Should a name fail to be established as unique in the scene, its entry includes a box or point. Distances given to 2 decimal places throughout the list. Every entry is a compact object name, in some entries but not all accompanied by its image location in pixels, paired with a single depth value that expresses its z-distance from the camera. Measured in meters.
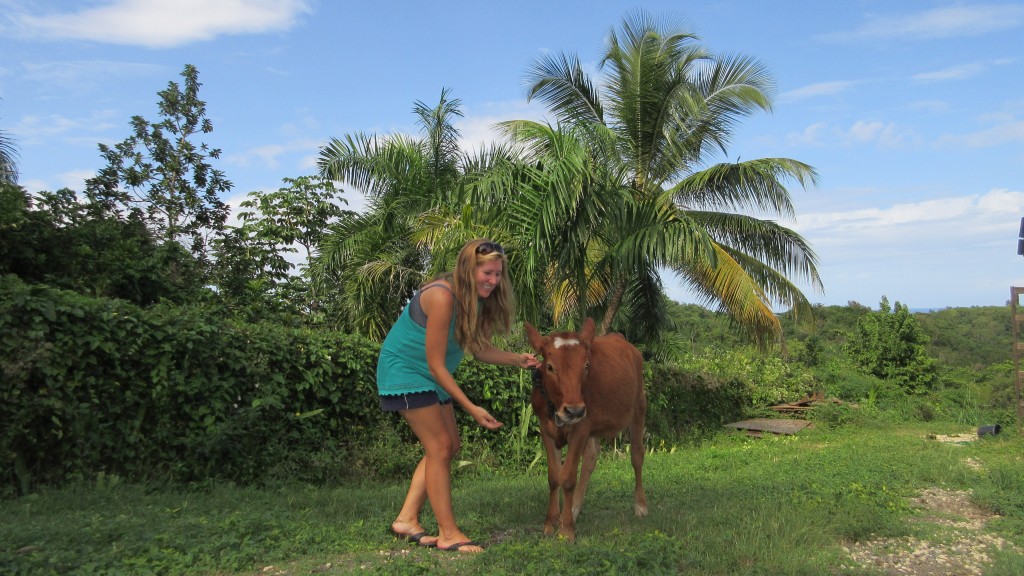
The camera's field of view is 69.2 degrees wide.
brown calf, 5.03
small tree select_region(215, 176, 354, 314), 14.90
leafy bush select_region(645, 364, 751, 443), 12.77
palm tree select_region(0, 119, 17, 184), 11.98
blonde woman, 4.52
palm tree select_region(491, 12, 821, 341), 13.85
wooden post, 11.64
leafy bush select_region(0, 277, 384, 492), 5.58
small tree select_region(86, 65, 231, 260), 14.61
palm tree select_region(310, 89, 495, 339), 14.80
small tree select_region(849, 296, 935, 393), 18.73
